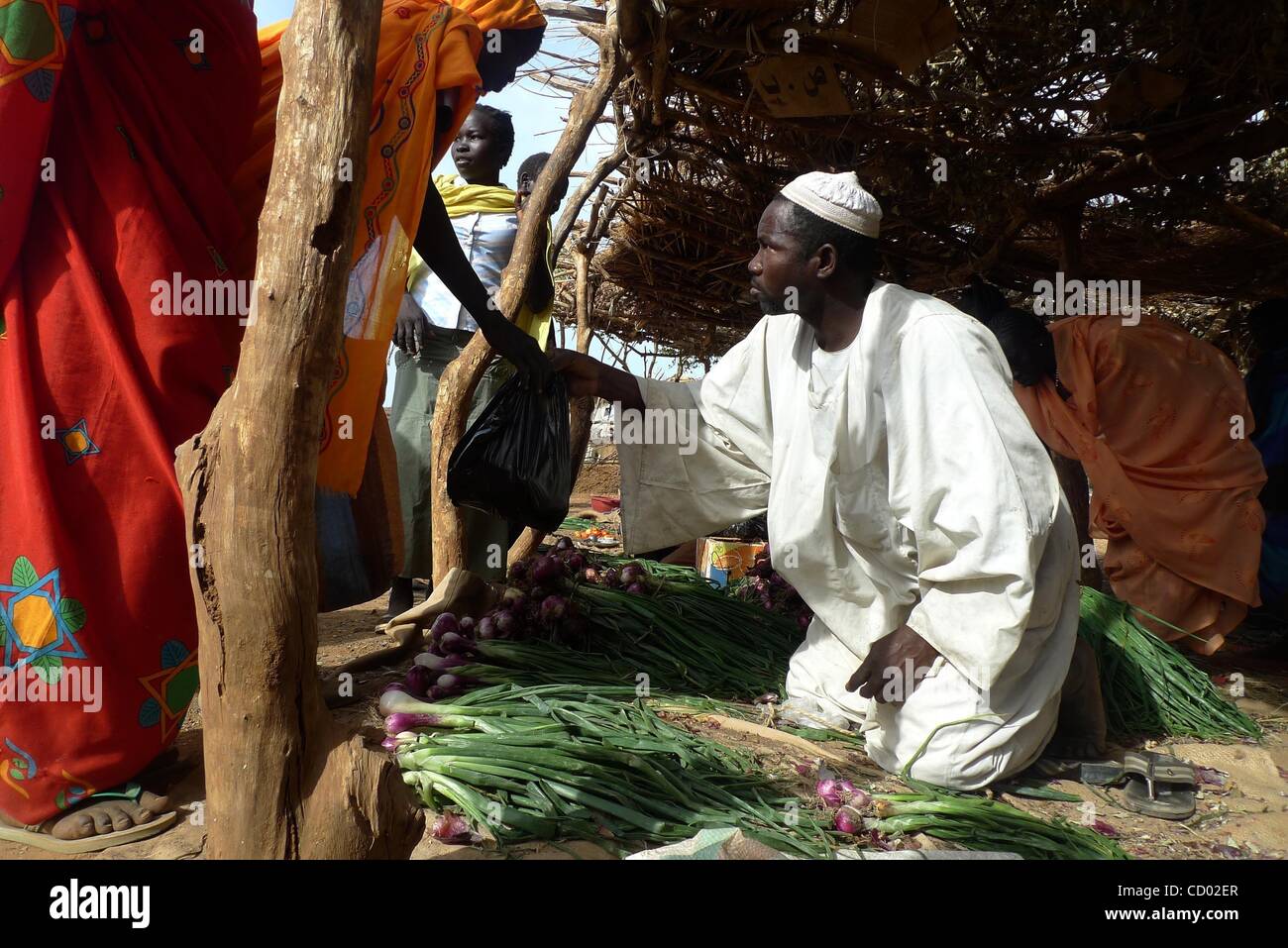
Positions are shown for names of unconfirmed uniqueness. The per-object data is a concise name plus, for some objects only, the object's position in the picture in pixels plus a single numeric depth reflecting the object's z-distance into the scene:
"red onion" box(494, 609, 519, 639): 3.38
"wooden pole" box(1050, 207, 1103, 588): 5.36
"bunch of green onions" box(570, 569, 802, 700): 3.41
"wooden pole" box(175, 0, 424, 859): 1.59
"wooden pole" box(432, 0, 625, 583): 3.78
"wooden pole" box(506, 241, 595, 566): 4.77
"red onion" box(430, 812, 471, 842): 2.04
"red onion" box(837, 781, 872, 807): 2.39
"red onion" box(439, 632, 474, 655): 3.19
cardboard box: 5.18
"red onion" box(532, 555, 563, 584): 3.58
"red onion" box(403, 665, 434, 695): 2.92
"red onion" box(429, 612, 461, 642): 3.33
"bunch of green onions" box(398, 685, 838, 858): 2.12
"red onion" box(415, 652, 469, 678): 3.00
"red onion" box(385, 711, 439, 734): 2.57
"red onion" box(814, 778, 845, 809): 2.39
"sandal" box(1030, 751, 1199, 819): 2.67
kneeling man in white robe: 2.65
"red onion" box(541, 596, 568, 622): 3.40
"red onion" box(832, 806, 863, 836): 2.24
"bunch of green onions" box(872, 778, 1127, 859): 2.26
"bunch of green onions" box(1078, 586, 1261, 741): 3.39
